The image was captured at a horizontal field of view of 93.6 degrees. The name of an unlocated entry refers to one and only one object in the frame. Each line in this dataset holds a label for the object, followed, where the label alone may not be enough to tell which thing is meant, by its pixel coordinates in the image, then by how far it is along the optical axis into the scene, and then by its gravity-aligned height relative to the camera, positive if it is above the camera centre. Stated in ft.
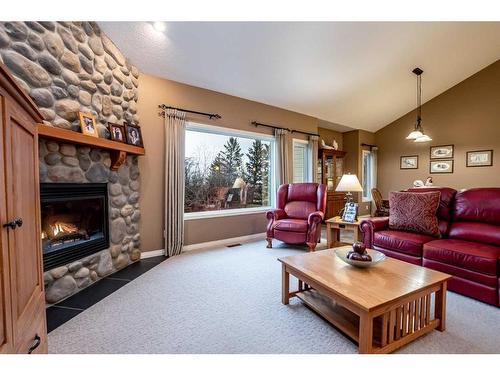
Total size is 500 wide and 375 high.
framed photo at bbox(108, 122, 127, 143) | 8.95 +1.99
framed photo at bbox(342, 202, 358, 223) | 11.28 -1.52
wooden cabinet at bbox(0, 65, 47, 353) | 2.69 -0.58
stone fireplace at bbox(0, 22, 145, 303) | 6.28 +1.78
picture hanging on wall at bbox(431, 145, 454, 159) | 18.40 +2.36
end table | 10.84 -2.32
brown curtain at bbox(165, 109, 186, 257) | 11.41 +0.03
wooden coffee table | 4.58 -2.41
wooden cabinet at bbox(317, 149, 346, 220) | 18.69 +0.50
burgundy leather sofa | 6.74 -2.10
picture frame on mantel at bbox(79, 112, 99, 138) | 7.57 +1.96
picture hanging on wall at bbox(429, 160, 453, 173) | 18.48 +1.21
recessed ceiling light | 8.74 +5.92
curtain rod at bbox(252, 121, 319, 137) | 14.64 +3.64
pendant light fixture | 14.37 +3.29
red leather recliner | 11.76 -1.79
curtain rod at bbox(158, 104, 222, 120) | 11.41 +3.69
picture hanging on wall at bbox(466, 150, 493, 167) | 16.65 +1.64
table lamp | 11.30 -0.35
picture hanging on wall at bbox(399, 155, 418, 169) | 20.33 +1.70
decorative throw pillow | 8.94 -1.25
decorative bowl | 5.86 -2.02
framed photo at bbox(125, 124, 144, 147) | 9.80 +2.07
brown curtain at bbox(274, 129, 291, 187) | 15.39 +1.71
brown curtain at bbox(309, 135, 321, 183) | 17.44 +2.08
